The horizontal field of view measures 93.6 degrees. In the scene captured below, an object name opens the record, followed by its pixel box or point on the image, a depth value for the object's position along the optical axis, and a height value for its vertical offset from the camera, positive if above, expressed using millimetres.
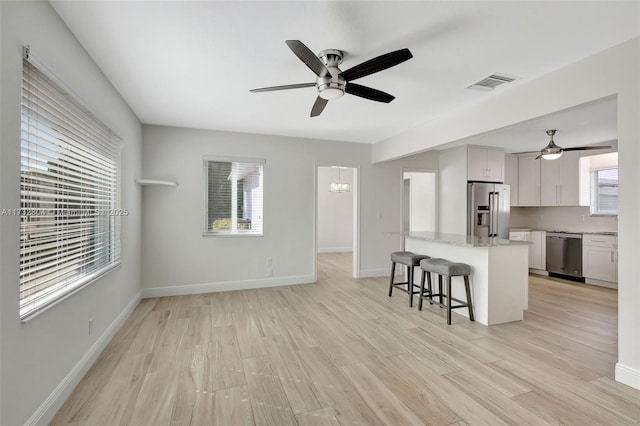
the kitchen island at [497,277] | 3412 -763
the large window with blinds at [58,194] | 1693 +118
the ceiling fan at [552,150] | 4455 +930
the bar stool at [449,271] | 3414 -699
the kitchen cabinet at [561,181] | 5730 +618
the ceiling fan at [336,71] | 1957 +1016
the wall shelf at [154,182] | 4004 +395
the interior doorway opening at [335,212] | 9258 -17
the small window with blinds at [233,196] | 4773 +255
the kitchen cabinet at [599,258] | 5047 -789
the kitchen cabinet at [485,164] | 5504 +905
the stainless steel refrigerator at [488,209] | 5500 +51
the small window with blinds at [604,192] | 5578 +380
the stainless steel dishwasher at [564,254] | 5512 -791
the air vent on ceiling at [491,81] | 2803 +1259
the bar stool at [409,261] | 4094 -688
